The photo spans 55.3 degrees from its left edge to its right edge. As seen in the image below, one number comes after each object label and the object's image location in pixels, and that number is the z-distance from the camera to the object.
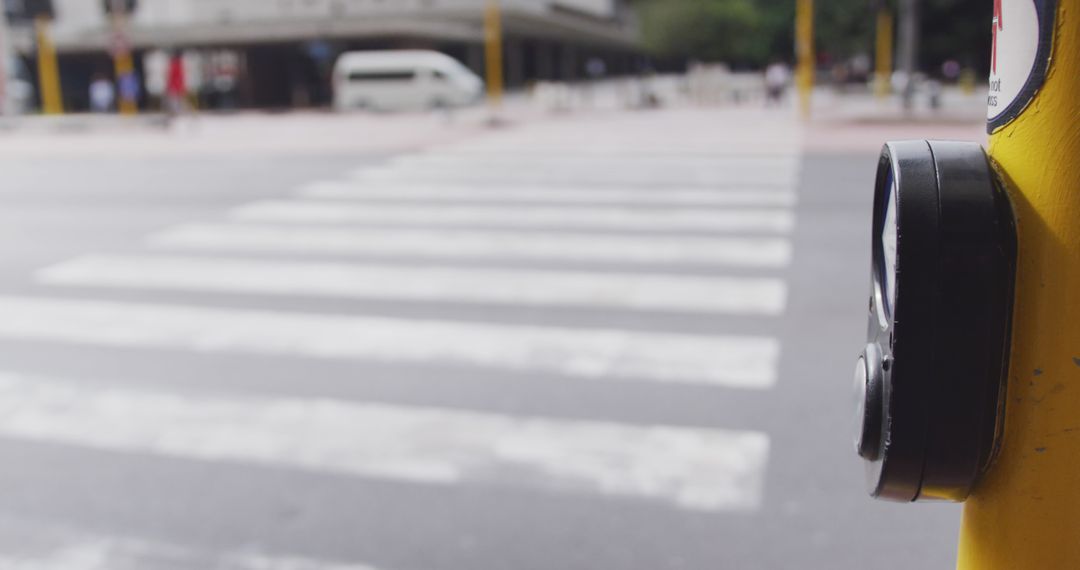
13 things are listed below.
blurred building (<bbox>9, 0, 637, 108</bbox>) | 40.62
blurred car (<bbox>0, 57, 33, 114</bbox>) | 33.00
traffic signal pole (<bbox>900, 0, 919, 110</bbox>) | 25.75
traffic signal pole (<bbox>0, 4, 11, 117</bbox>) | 30.14
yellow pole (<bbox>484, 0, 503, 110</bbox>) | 26.47
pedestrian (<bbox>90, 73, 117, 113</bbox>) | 34.78
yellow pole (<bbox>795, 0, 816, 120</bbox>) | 23.14
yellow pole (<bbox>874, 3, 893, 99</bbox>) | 27.70
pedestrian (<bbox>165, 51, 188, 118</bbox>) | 23.92
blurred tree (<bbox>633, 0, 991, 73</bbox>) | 52.75
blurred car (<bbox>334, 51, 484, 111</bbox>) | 37.25
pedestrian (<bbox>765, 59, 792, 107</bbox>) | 33.58
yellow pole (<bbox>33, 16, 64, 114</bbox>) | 22.65
